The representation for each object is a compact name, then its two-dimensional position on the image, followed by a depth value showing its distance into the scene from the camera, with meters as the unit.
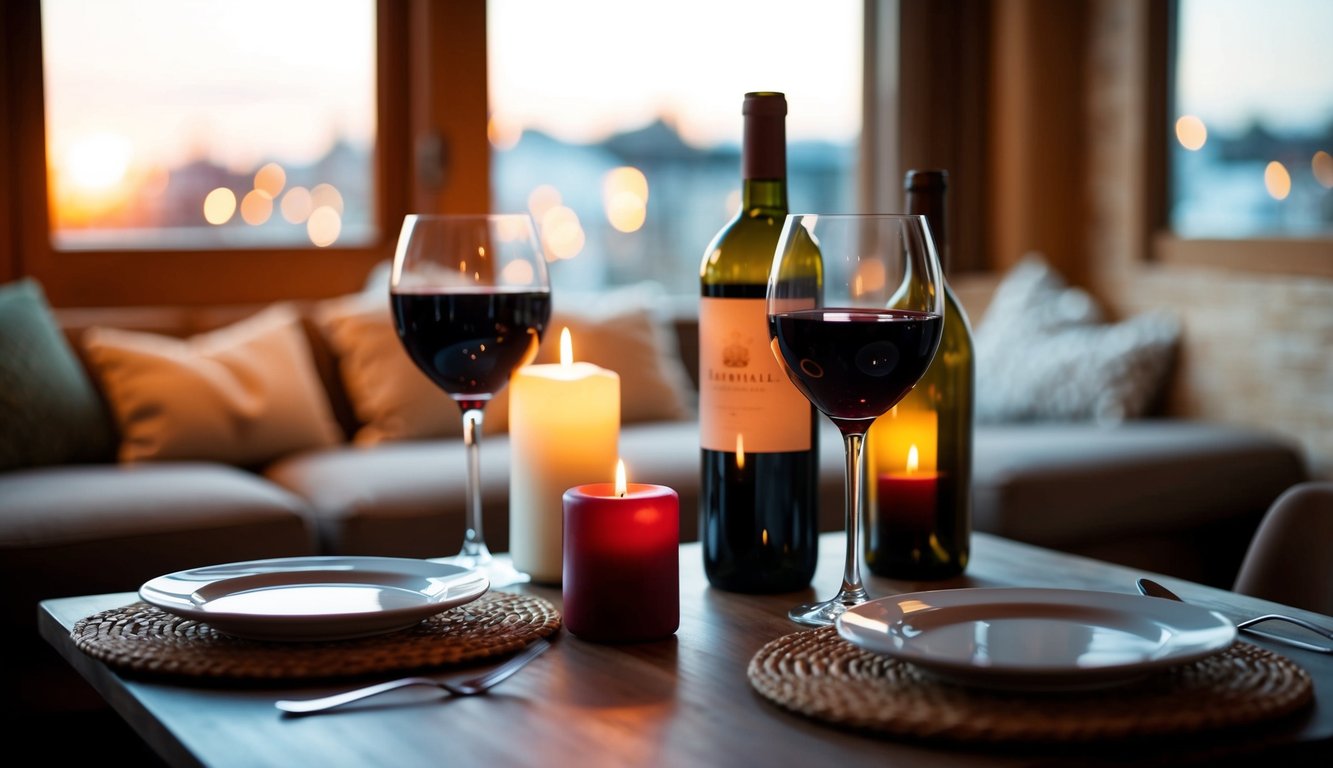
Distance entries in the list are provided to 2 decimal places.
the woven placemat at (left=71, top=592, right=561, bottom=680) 0.83
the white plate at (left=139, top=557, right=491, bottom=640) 0.86
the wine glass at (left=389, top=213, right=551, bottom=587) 1.13
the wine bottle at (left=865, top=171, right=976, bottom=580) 1.17
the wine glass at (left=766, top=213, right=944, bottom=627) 0.92
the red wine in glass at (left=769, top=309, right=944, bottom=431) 0.92
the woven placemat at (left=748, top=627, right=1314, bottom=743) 0.71
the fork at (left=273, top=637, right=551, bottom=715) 0.77
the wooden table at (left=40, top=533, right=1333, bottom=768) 0.70
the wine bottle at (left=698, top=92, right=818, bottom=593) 1.07
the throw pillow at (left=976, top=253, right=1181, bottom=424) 3.33
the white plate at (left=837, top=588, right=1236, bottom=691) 0.74
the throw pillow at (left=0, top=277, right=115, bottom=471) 2.54
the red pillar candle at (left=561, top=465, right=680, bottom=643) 0.94
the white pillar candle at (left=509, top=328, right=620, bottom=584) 1.15
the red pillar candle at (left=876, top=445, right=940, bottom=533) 1.17
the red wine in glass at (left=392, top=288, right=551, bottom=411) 1.13
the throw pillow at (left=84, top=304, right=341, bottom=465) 2.68
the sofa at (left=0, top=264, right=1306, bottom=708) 2.18
